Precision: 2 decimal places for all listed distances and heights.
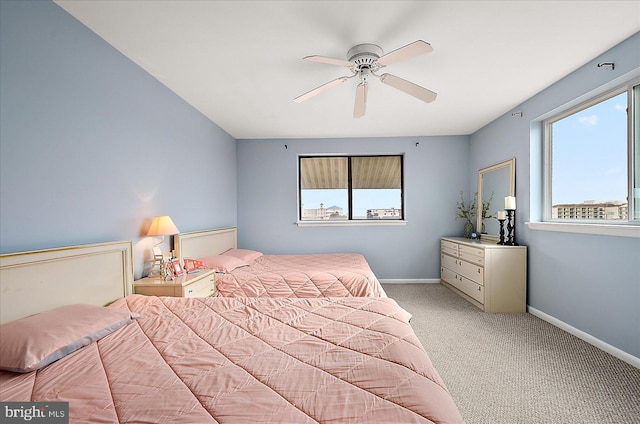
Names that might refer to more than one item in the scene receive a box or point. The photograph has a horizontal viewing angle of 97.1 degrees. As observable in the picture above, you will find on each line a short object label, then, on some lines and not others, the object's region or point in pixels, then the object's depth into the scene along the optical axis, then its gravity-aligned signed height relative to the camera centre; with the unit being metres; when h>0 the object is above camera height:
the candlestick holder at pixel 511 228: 3.49 -0.24
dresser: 3.35 -0.83
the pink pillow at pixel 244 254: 3.58 -0.58
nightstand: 2.23 -0.61
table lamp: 2.45 -0.17
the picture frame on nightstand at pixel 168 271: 2.36 -0.52
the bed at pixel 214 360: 0.91 -0.64
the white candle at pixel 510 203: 3.43 +0.07
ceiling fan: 1.88 +1.06
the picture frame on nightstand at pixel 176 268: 2.46 -0.50
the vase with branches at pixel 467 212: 4.60 -0.05
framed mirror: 3.68 +0.24
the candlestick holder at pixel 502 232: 3.57 -0.30
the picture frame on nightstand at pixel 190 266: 2.62 -0.52
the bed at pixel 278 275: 2.72 -0.68
